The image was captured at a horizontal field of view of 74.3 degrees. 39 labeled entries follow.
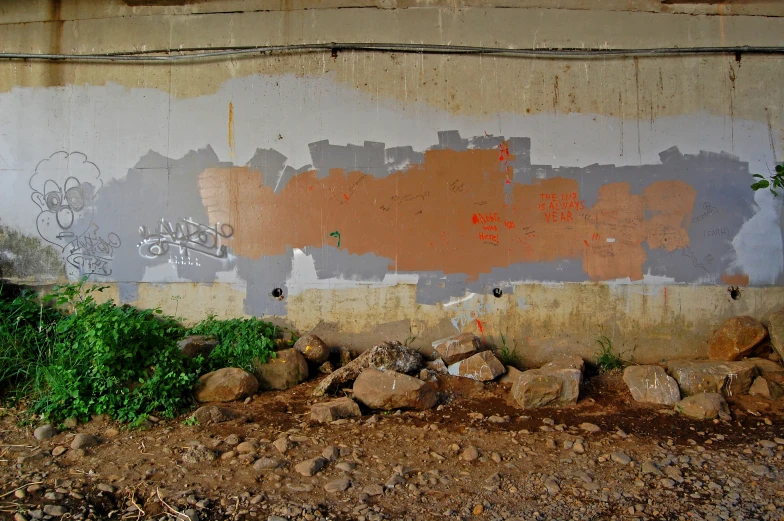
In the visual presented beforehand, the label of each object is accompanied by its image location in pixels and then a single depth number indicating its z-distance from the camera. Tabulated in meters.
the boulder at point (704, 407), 4.52
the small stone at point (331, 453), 3.71
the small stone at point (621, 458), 3.71
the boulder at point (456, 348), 5.36
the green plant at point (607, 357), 5.53
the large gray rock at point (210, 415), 4.28
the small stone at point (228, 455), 3.70
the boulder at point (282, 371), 5.14
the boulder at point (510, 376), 5.21
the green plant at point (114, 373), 4.30
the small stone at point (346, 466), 3.56
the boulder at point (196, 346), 5.11
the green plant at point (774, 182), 5.33
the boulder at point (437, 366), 5.40
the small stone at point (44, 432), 4.00
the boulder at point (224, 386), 4.68
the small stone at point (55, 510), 3.03
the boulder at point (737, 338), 5.31
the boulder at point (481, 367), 5.22
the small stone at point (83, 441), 3.84
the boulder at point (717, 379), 4.89
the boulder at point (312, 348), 5.38
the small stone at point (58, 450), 3.77
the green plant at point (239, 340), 5.17
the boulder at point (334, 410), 4.34
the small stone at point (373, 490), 3.28
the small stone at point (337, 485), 3.31
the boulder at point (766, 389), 4.86
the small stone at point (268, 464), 3.56
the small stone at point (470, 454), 3.77
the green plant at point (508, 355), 5.63
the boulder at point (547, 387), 4.70
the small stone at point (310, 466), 3.49
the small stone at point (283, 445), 3.81
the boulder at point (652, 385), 4.79
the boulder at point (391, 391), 4.53
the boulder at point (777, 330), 5.21
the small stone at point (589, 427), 4.25
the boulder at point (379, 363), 4.98
